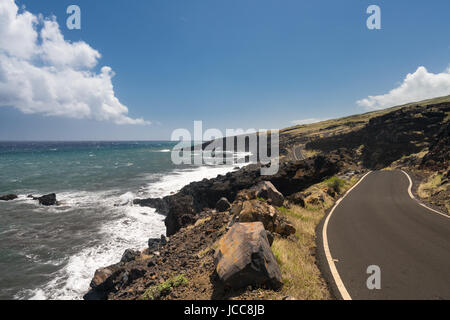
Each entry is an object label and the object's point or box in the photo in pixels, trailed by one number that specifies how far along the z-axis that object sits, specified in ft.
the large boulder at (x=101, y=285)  32.94
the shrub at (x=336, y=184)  59.57
